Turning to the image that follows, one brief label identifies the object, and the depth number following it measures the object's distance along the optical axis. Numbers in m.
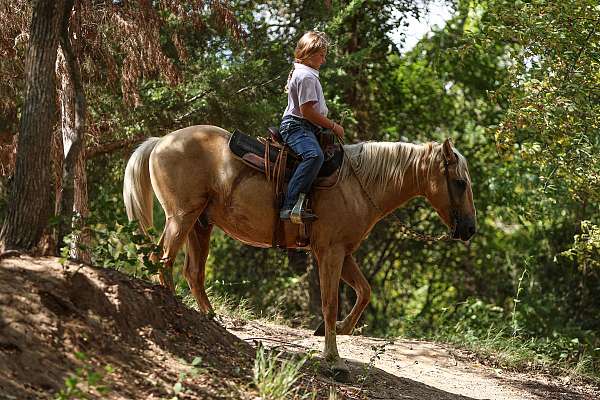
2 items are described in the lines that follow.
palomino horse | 13.67
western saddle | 13.62
